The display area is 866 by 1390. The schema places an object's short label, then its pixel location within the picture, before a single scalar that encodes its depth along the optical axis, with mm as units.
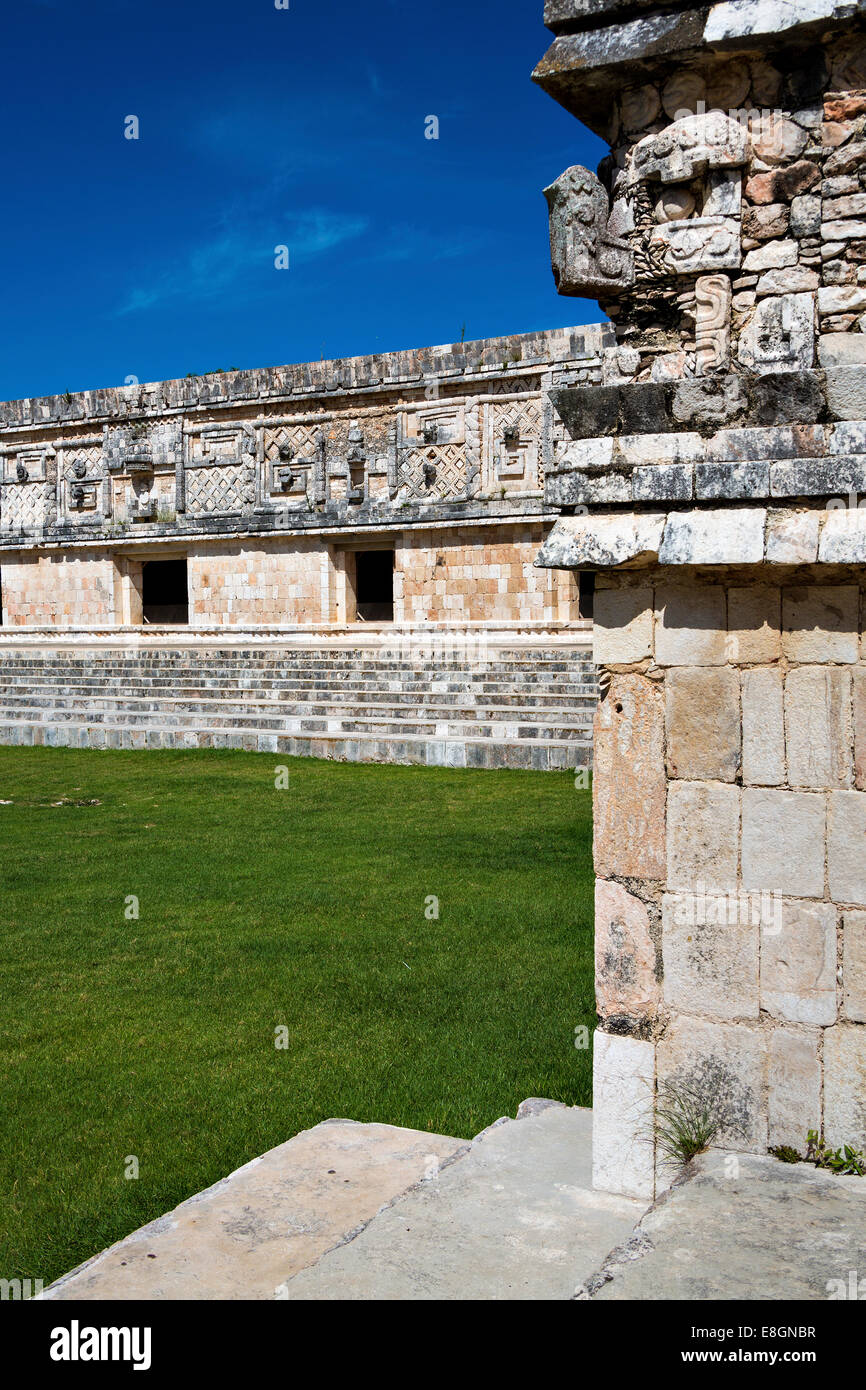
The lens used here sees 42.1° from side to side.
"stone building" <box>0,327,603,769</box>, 14914
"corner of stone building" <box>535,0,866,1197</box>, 2879
